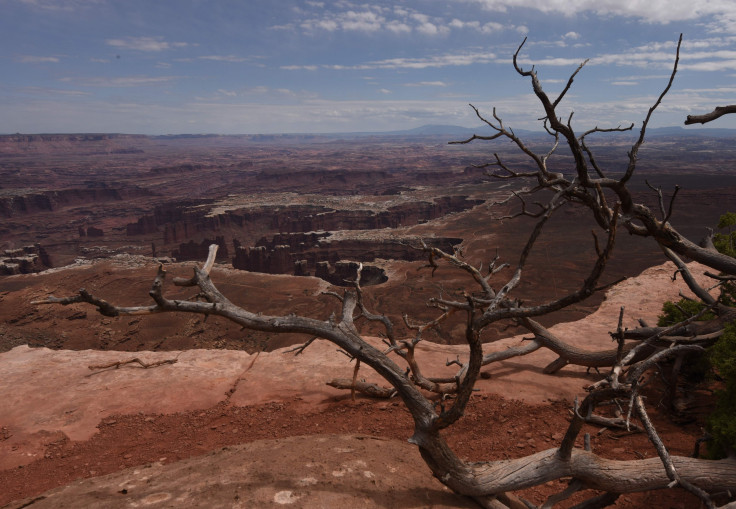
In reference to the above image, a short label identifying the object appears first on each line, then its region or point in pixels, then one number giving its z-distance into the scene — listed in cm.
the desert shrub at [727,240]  749
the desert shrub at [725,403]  435
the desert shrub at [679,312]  729
